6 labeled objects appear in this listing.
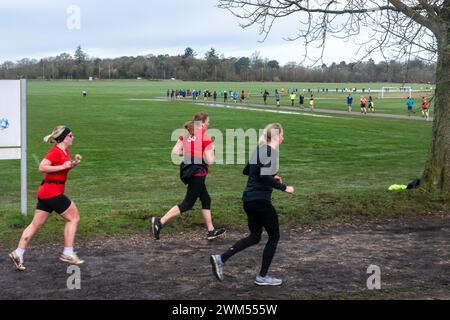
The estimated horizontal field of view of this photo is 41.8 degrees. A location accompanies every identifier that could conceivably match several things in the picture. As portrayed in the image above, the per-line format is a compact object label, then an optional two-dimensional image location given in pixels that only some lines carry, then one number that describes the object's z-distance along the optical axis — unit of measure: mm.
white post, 9406
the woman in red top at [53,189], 7188
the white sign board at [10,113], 9352
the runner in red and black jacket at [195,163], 8508
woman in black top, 6668
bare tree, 11164
